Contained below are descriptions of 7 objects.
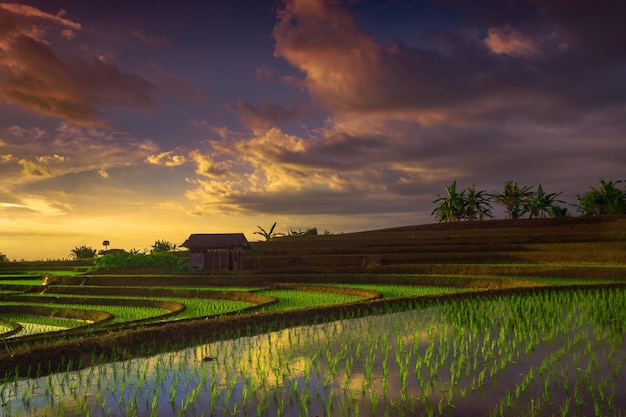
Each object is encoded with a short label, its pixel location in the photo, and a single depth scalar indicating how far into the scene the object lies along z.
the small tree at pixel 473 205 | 51.28
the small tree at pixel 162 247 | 46.81
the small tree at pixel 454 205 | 51.59
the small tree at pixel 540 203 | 50.00
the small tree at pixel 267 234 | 46.84
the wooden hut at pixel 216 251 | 30.91
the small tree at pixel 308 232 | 51.15
